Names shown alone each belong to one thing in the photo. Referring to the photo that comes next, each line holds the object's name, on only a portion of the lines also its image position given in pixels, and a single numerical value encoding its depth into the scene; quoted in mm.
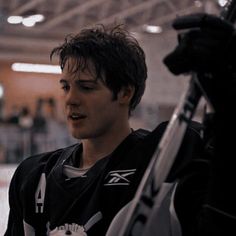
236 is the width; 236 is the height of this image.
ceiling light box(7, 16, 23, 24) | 14521
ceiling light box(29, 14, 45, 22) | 14780
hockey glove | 966
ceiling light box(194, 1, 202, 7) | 13383
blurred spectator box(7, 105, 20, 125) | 14814
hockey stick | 1001
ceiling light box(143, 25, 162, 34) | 15609
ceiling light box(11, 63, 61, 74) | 19203
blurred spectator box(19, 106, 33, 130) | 14058
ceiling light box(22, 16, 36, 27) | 14859
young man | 1366
